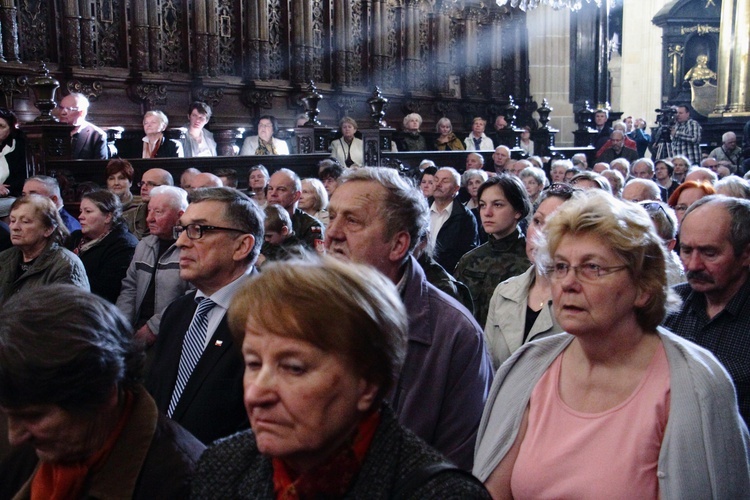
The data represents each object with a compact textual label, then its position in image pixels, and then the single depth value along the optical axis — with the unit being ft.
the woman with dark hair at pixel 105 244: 15.81
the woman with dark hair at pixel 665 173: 32.24
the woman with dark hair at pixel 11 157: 22.93
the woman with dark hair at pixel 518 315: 10.32
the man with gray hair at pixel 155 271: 14.33
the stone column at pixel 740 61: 61.16
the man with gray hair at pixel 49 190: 18.81
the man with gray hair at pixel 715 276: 9.34
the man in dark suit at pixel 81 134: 24.84
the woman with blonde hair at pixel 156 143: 27.89
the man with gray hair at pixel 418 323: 7.96
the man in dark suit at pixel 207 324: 8.48
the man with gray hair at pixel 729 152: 44.91
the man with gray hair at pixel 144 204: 19.02
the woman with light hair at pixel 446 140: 41.22
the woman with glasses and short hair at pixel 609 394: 6.25
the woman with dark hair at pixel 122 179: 21.13
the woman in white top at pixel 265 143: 32.53
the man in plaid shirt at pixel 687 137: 44.75
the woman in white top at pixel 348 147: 34.30
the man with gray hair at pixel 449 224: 21.08
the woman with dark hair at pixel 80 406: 5.05
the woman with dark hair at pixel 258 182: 24.84
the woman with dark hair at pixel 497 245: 13.69
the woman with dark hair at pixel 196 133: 30.89
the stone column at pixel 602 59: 61.16
